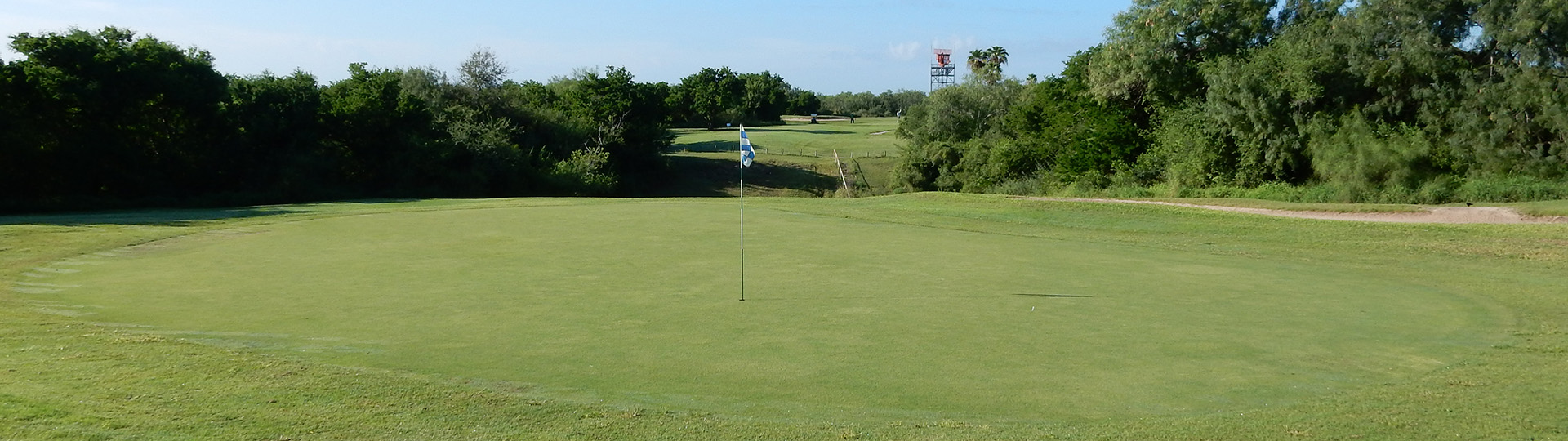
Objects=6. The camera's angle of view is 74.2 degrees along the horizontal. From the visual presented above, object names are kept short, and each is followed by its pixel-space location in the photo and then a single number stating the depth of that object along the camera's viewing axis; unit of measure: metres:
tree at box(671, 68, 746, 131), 88.12
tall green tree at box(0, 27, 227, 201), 28.67
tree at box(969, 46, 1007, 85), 76.28
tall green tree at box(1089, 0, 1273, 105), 36.56
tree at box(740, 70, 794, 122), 100.12
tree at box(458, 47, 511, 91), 56.38
